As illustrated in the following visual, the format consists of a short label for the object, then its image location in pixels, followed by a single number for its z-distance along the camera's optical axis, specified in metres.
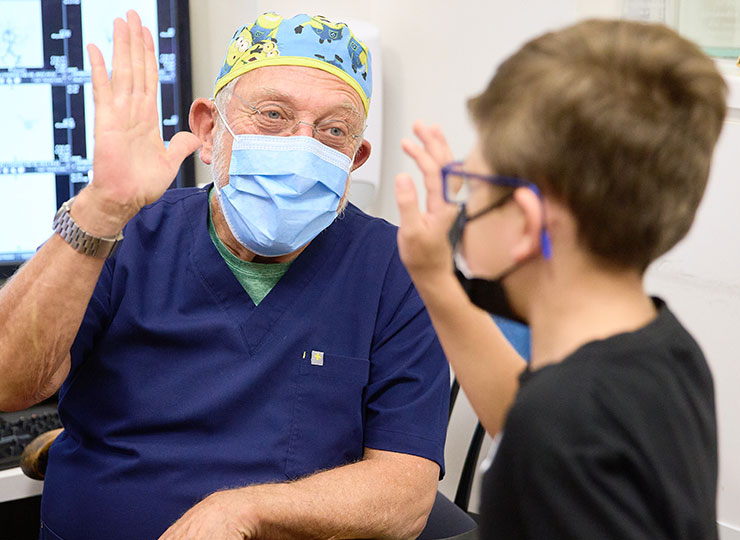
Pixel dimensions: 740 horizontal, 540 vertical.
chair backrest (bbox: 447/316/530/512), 1.95
